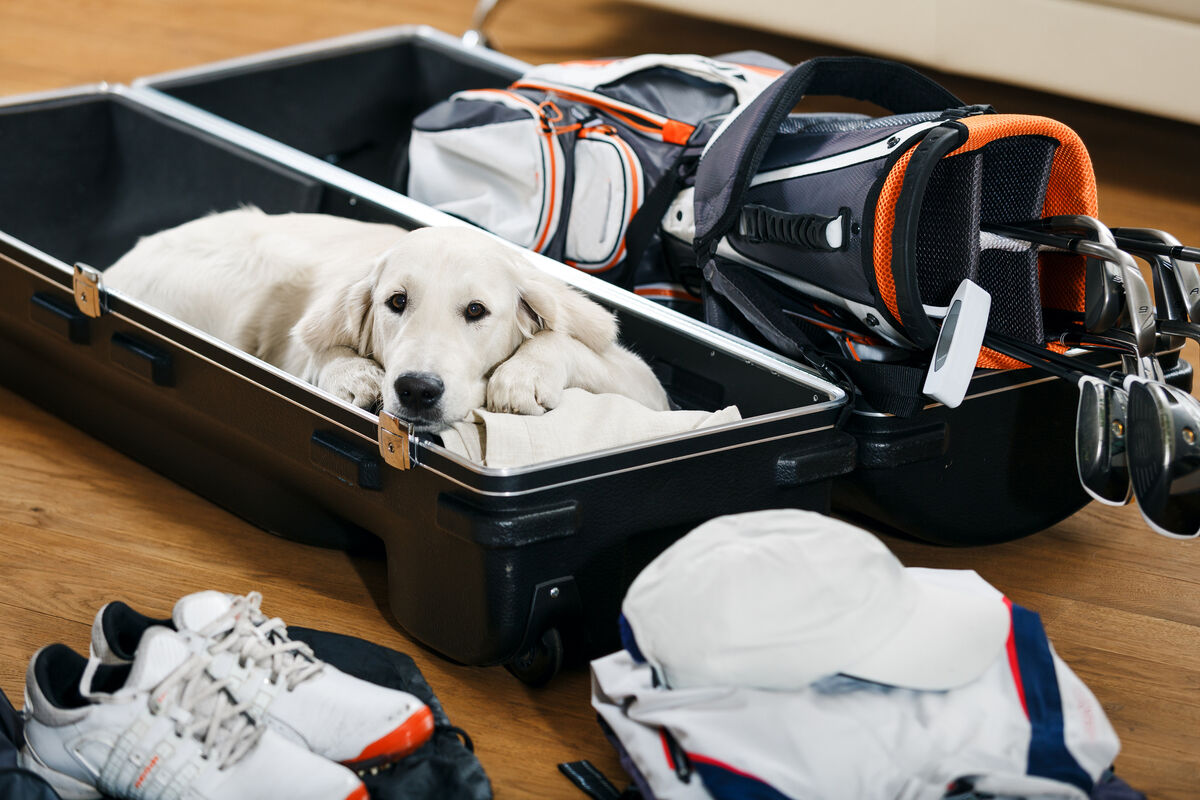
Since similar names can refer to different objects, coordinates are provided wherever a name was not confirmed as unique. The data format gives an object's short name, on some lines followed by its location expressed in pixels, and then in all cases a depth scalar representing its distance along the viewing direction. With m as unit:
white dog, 2.95
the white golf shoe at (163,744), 2.67
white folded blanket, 2.90
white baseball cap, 2.63
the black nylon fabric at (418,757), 2.71
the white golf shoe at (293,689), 2.72
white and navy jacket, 2.61
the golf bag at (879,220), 2.90
